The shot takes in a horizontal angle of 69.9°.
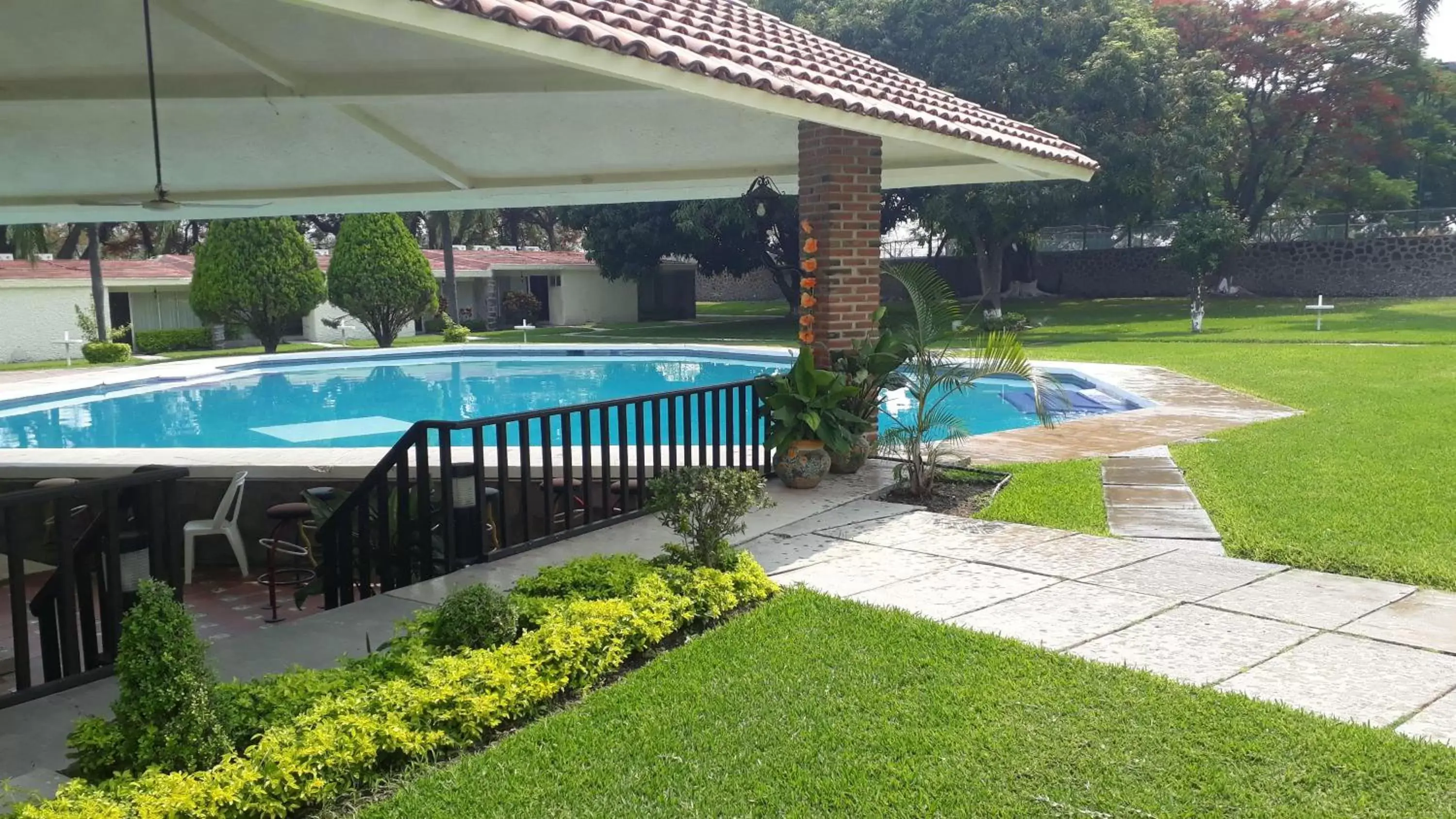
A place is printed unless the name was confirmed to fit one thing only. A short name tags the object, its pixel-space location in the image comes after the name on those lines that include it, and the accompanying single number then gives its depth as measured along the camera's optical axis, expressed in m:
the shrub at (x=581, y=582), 4.64
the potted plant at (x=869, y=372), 7.69
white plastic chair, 7.52
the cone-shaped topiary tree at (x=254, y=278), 25.28
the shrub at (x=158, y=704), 3.10
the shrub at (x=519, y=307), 35.97
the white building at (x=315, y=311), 27.02
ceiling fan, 4.79
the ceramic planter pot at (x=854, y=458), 8.04
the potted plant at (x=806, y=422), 7.49
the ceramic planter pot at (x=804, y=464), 7.50
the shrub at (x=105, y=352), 23.02
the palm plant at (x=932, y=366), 7.37
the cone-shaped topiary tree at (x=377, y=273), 26.36
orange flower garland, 7.77
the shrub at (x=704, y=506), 5.05
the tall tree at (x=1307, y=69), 30.61
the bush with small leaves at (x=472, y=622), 4.05
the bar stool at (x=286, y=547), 7.06
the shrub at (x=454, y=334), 27.23
